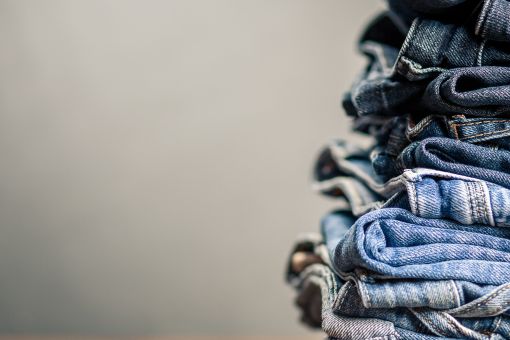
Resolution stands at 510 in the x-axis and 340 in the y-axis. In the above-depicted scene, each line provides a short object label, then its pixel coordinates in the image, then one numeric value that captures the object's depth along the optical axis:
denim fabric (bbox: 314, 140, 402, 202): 0.42
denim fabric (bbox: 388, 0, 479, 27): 0.36
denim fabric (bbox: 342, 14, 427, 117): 0.40
